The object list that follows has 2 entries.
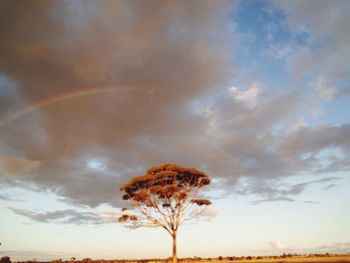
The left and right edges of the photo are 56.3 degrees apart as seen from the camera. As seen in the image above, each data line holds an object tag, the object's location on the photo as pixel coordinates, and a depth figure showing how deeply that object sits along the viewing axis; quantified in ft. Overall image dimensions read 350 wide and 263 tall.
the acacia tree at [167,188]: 142.31
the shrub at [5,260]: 170.40
